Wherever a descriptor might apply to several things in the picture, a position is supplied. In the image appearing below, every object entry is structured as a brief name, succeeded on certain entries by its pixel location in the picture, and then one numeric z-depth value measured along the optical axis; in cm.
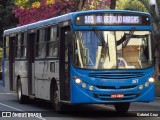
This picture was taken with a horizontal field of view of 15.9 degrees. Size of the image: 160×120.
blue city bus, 1567
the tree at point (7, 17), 5200
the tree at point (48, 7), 3213
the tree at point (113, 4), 2895
